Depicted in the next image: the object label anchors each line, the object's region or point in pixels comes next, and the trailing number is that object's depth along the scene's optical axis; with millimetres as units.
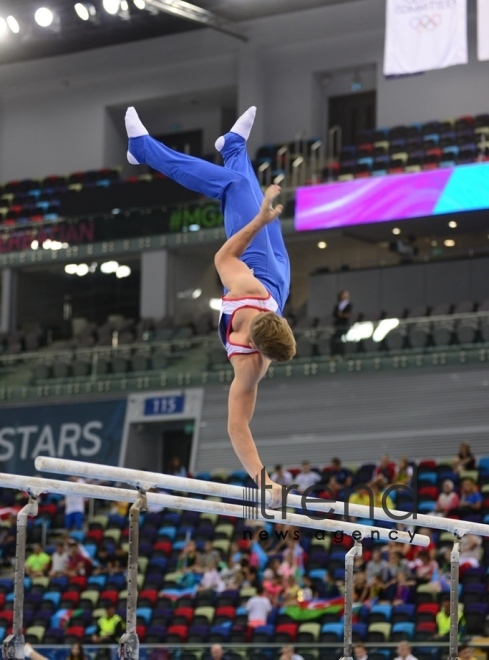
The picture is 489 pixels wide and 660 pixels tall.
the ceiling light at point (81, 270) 26031
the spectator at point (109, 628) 12453
